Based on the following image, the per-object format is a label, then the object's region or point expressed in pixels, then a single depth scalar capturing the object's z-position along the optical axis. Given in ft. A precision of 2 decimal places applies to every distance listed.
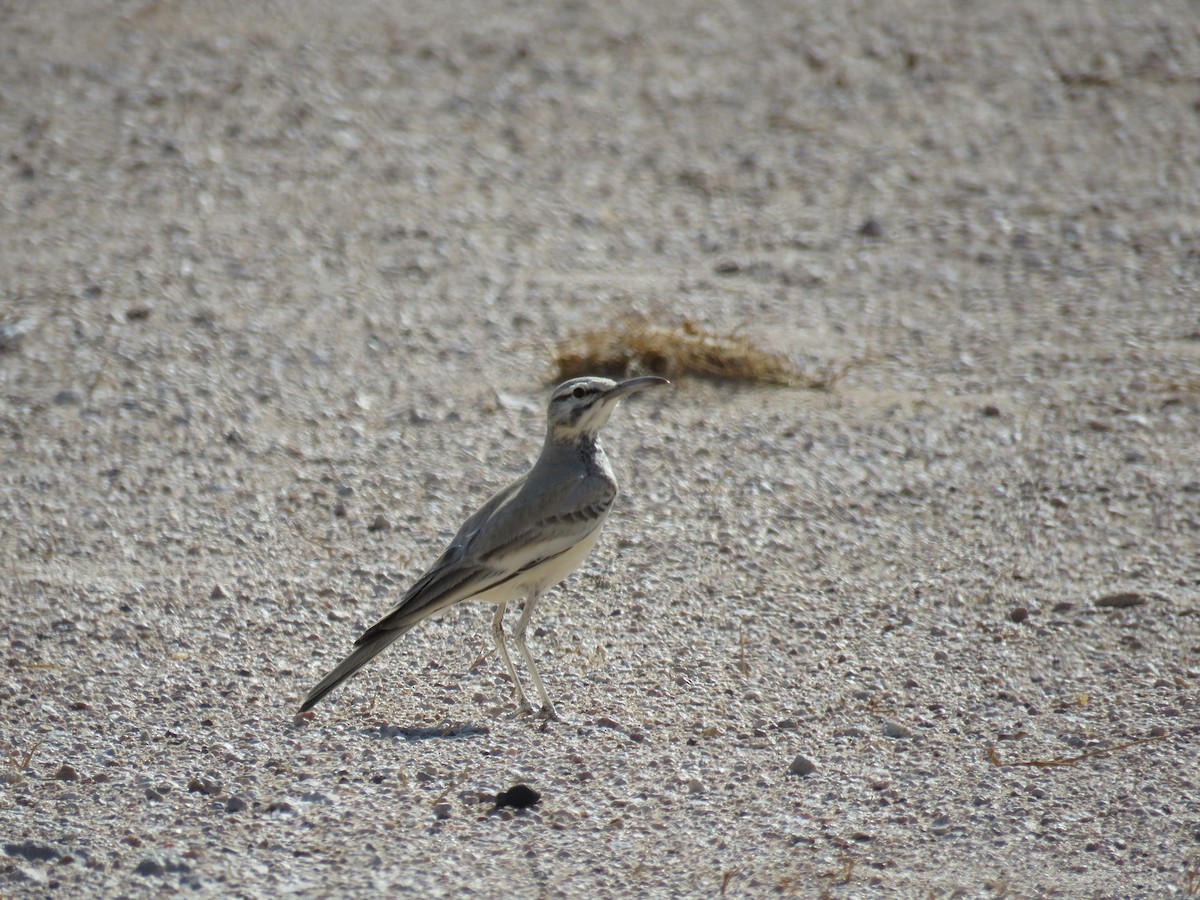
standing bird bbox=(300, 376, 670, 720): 40.34
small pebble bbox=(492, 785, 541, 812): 36.47
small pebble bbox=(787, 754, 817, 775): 38.06
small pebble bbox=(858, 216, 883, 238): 78.18
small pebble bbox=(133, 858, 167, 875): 33.55
